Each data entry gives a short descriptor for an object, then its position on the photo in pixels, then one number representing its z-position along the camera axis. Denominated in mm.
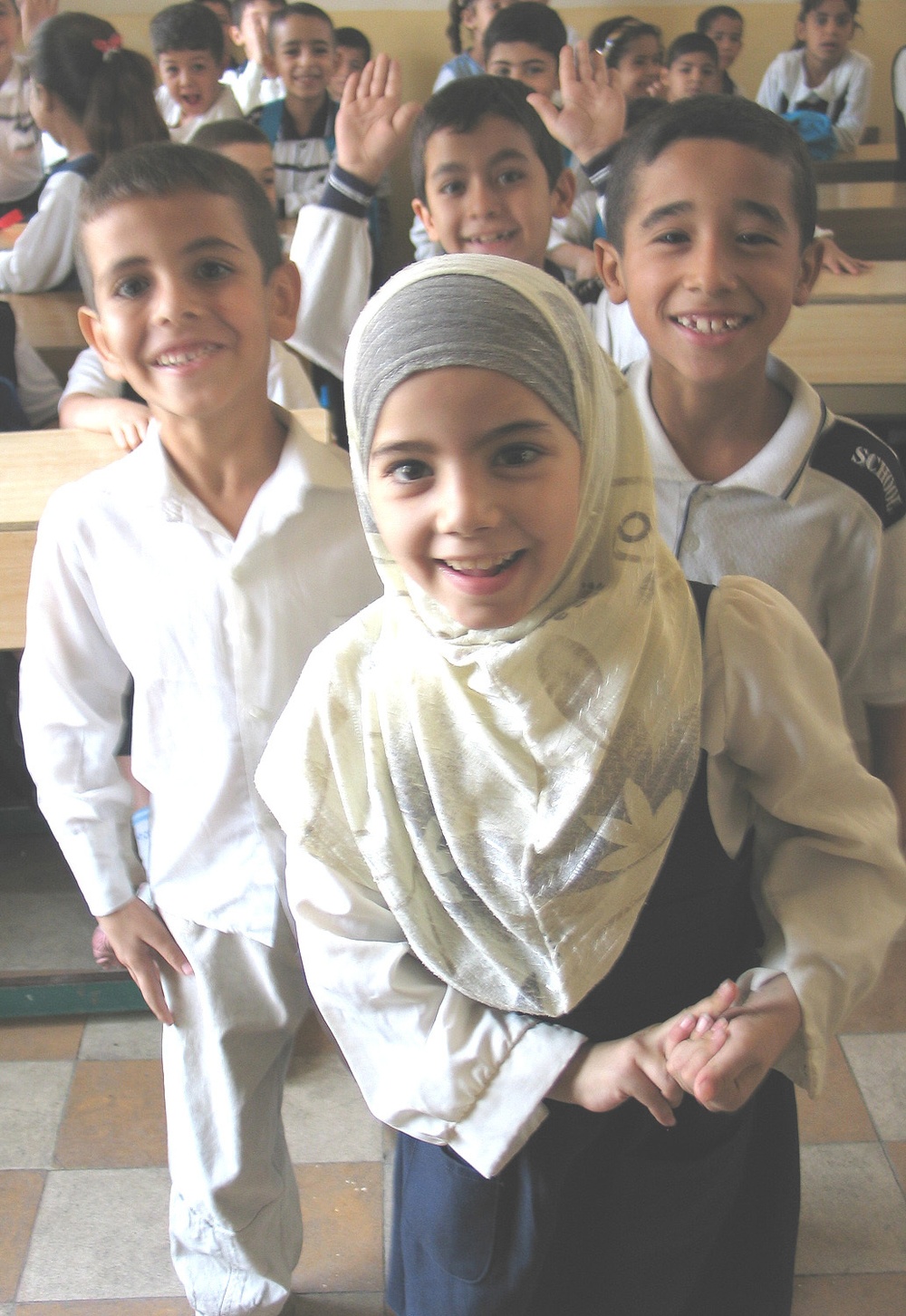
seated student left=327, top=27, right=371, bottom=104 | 5723
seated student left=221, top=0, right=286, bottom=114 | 5590
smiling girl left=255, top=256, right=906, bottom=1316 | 761
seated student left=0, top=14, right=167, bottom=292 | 2742
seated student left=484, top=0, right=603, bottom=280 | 3473
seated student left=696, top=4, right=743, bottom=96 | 7027
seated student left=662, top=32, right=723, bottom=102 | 5336
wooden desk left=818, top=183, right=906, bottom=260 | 3641
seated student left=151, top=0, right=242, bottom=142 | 4395
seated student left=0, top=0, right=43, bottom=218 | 4164
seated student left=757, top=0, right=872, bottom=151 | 6176
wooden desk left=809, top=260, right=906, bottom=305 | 2471
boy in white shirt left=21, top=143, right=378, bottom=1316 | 1128
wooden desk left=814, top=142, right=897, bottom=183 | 5242
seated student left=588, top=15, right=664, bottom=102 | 4867
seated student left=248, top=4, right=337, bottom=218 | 4484
